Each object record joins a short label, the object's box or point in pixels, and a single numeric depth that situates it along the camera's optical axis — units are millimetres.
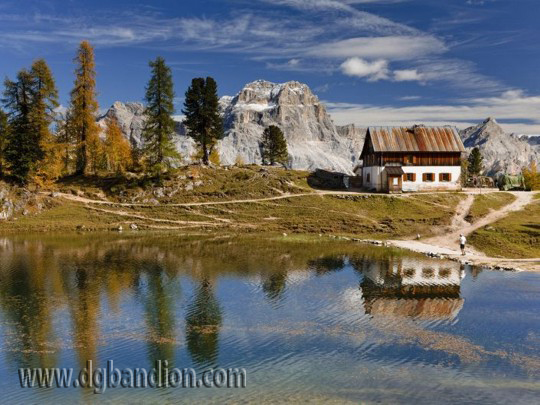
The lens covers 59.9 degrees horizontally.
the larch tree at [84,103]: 79188
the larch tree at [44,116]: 76562
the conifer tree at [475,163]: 130500
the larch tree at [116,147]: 91438
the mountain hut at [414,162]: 82250
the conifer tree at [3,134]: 77812
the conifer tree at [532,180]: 107894
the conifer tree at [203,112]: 90438
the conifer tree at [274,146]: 120438
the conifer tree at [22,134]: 74062
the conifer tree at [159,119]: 81062
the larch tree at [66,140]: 83000
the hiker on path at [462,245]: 49219
